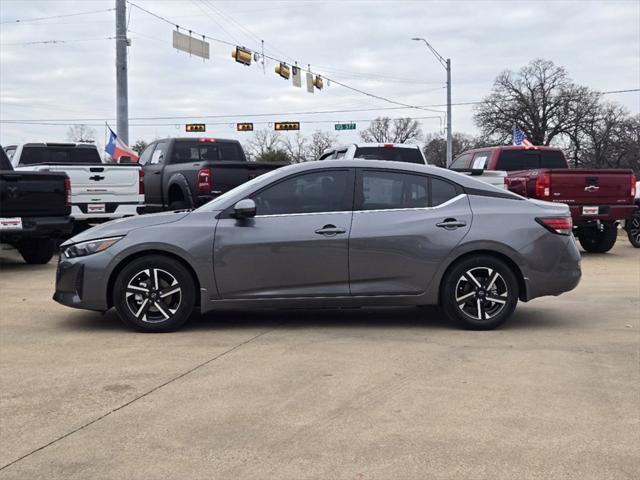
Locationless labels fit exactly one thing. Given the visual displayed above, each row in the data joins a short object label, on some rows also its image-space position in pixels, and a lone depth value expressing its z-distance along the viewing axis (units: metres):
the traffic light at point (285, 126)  52.56
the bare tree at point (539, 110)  71.25
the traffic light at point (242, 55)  27.41
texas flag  23.25
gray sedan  6.40
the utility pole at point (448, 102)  38.66
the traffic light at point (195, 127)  55.84
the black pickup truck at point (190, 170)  12.84
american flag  39.62
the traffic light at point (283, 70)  30.23
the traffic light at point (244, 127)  54.60
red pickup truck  12.91
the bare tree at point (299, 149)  98.15
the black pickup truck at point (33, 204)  10.69
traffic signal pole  23.70
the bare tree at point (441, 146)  89.57
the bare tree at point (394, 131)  101.24
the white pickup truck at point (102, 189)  13.38
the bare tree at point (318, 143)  95.56
